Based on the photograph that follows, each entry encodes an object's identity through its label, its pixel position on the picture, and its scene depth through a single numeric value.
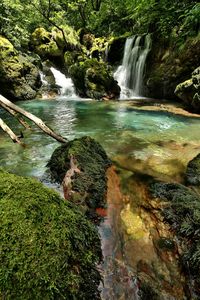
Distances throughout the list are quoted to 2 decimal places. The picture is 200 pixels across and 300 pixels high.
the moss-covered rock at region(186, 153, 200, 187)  3.42
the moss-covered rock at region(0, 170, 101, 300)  1.28
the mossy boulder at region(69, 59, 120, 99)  12.25
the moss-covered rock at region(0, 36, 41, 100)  11.86
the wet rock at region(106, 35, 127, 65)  14.73
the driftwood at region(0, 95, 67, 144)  3.63
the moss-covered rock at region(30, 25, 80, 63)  16.83
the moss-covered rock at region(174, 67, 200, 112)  8.27
